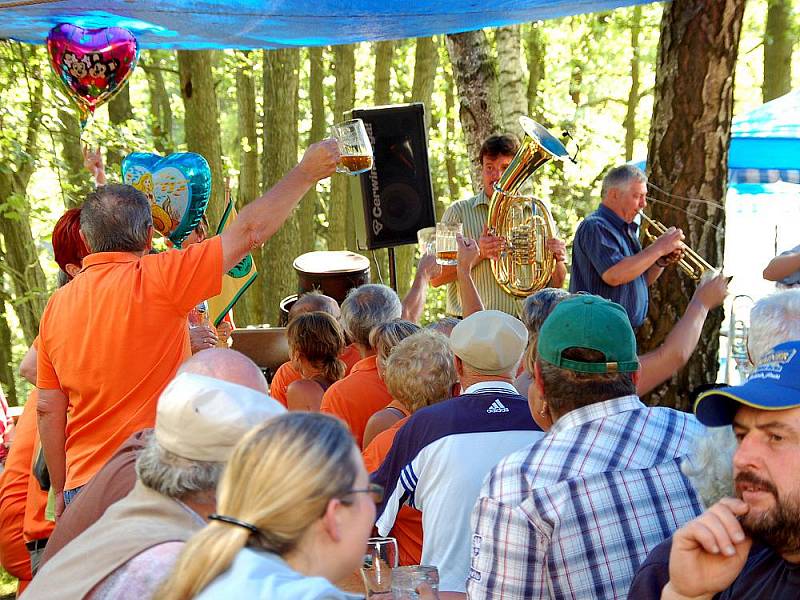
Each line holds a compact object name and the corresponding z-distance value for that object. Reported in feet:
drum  25.64
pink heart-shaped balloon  18.85
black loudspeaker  21.76
